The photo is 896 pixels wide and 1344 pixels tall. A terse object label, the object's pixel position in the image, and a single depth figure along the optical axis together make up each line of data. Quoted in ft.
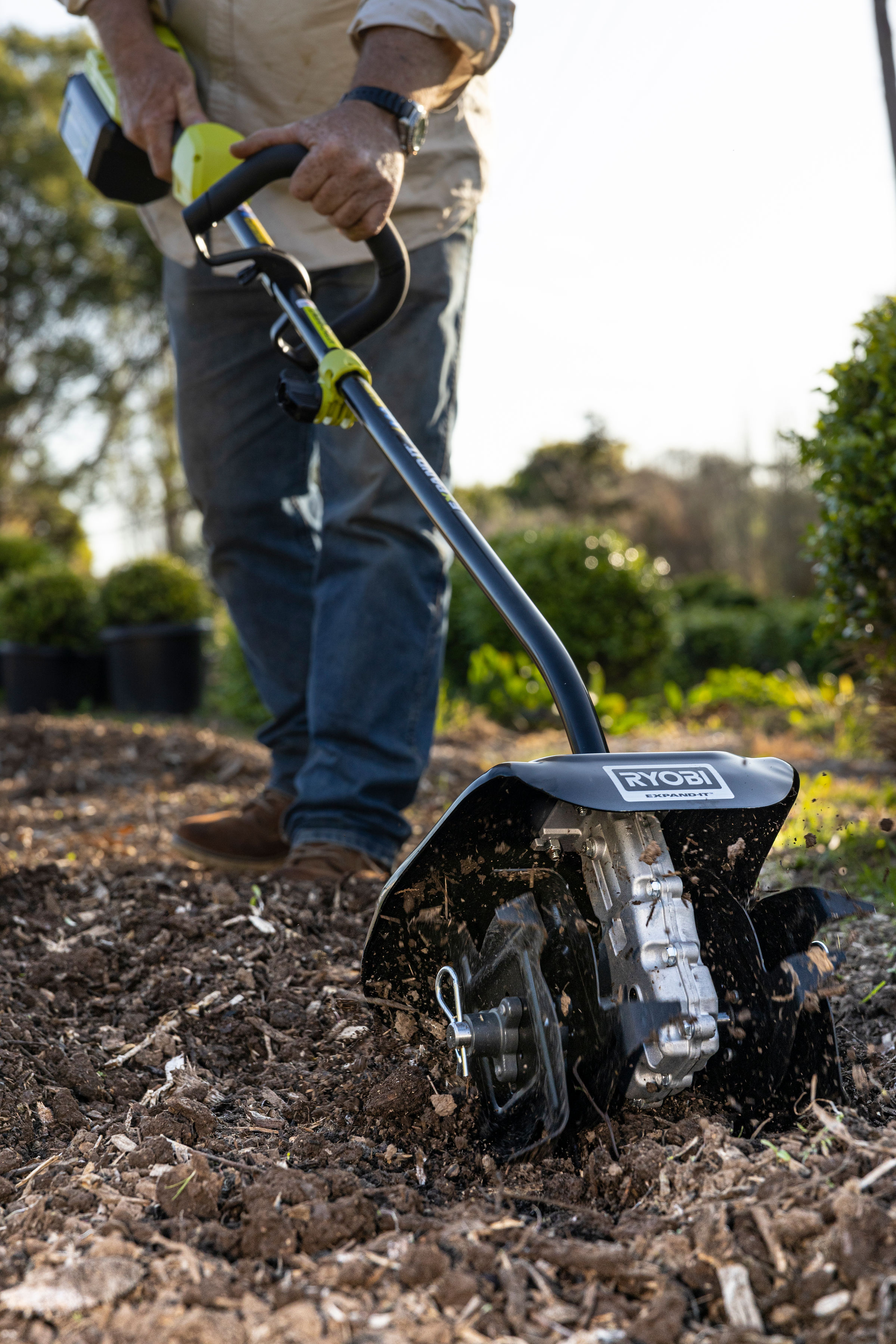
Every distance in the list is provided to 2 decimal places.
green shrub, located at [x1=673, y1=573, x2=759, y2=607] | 43.47
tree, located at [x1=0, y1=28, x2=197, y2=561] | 58.70
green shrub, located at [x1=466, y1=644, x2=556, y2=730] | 19.97
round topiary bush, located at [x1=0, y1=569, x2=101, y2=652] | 24.90
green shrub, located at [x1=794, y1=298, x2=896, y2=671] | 8.95
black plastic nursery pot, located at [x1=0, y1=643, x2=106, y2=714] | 24.62
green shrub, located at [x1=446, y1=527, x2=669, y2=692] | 22.43
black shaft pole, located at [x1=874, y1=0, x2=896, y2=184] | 9.65
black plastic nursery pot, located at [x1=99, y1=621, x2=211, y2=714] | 23.15
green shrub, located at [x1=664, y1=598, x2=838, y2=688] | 32.37
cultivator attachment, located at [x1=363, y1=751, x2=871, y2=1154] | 3.52
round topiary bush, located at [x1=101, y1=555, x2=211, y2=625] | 24.12
